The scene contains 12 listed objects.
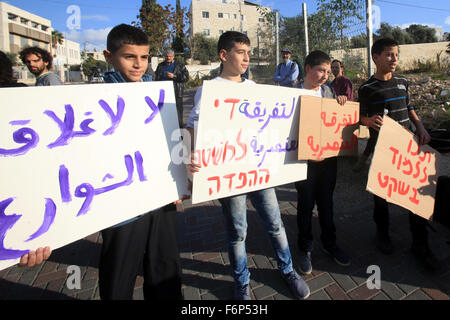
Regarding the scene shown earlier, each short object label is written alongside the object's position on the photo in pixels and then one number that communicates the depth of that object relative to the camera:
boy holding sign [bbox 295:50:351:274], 2.07
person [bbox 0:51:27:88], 2.39
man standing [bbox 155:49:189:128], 5.83
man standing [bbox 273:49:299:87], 6.38
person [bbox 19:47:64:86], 2.70
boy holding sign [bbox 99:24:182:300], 1.38
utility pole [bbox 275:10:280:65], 8.33
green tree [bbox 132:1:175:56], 23.06
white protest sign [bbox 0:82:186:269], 1.06
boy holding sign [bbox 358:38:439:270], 2.16
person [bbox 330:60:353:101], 4.73
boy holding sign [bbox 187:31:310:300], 1.68
